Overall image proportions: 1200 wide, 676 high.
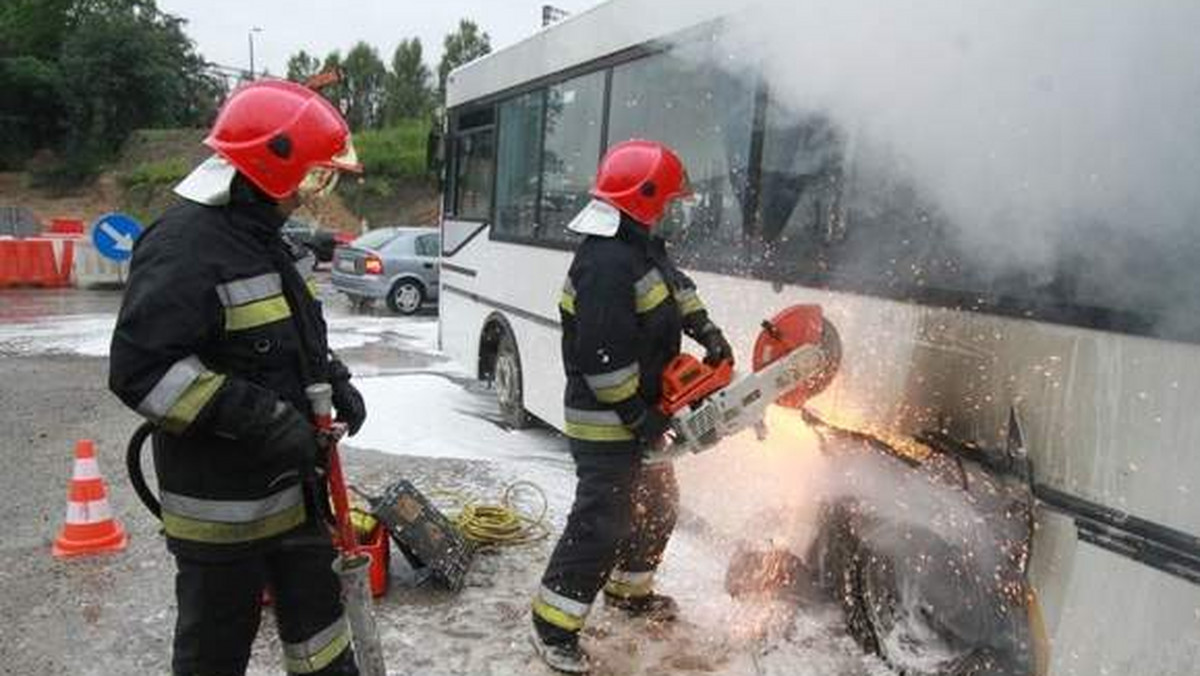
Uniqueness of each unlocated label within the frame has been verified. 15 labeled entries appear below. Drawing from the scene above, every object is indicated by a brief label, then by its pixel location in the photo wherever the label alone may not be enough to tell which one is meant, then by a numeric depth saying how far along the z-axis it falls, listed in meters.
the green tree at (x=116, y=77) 40.53
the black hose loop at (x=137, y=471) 2.91
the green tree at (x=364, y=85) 45.72
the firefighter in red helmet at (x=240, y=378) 2.40
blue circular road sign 15.88
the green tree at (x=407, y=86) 45.03
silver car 15.32
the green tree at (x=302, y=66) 46.62
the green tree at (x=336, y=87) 44.23
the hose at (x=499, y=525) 4.84
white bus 2.50
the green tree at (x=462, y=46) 42.31
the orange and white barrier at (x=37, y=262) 17.25
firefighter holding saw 3.50
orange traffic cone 4.68
